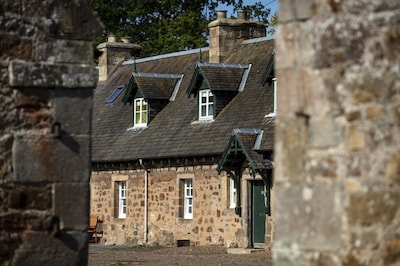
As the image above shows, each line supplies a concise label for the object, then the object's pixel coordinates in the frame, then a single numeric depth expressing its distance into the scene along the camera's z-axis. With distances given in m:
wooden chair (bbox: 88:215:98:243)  40.81
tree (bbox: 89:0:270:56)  53.81
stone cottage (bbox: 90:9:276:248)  33.72
